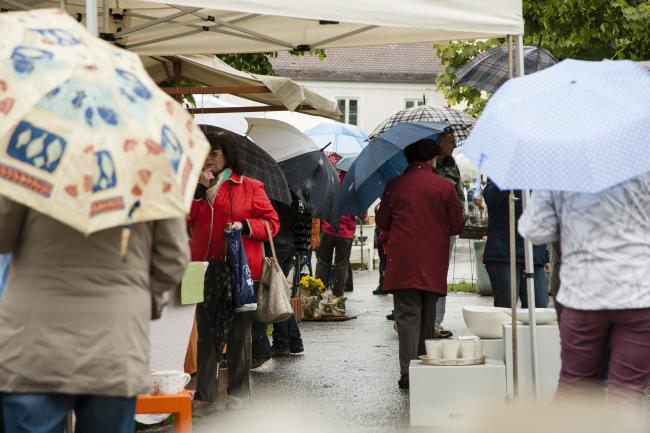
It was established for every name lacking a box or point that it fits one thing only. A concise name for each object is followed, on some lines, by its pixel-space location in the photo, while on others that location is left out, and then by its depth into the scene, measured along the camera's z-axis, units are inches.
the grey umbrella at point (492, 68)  810.8
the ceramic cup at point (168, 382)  486.3
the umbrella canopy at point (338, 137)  1632.6
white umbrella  925.2
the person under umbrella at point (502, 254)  768.3
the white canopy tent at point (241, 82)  737.6
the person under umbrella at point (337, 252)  1365.7
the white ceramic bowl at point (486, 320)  679.7
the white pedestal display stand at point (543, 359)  629.6
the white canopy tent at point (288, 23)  539.2
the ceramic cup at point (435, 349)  637.3
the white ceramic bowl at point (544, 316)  649.0
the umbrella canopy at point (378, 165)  724.7
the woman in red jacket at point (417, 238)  721.0
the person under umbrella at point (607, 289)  432.1
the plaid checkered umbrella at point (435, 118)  1080.2
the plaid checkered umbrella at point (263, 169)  759.7
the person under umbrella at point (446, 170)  871.1
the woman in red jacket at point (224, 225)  655.8
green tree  1348.4
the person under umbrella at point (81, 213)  306.5
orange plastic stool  477.1
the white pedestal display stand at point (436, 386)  618.8
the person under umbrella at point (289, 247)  903.1
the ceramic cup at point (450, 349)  635.5
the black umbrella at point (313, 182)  891.4
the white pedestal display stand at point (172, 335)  583.5
